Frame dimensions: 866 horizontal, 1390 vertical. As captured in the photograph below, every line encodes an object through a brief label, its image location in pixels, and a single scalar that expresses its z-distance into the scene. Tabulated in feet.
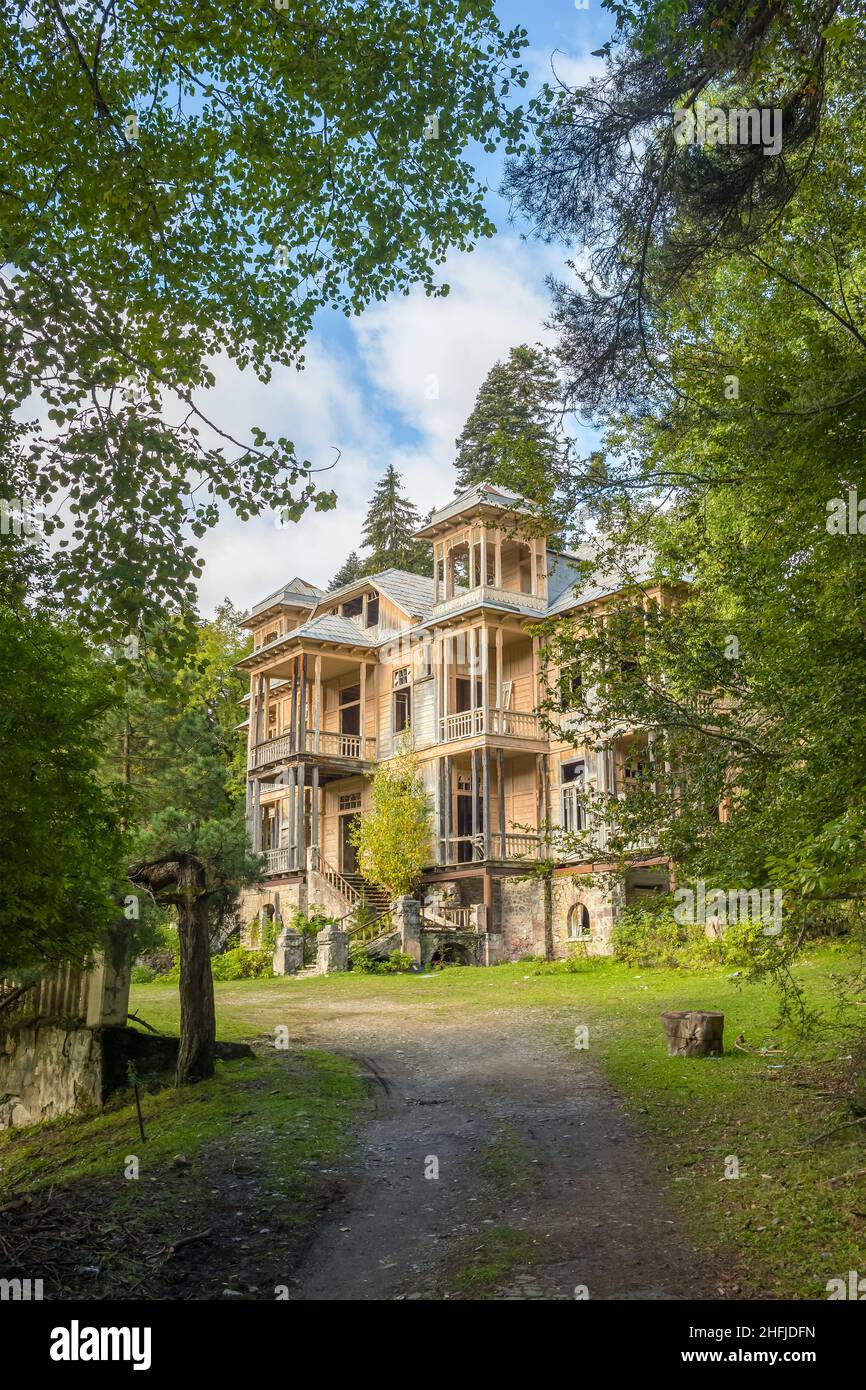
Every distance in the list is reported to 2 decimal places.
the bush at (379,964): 73.24
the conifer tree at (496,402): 143.64
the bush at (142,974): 80.02
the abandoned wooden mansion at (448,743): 83.76
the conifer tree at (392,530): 154.92
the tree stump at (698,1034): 37.22
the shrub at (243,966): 81.46
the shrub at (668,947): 61.11
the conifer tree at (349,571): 170.50
